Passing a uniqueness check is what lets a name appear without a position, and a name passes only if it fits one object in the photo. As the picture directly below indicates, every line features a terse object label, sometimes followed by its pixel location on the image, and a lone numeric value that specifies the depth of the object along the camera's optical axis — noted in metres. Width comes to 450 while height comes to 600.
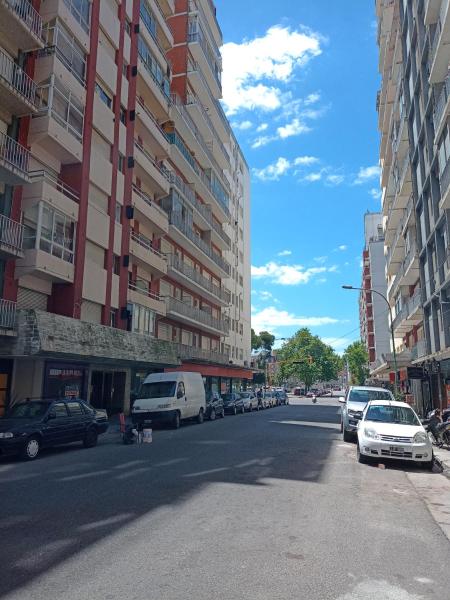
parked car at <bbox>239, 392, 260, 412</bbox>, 35.94
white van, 19.53
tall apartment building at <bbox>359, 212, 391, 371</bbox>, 63.44
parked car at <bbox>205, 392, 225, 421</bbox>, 25.84
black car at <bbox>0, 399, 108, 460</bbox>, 11.44
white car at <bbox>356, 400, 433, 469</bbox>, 10.66
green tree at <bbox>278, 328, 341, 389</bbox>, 105.94
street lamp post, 29.04
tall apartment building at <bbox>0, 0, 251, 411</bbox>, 18.20
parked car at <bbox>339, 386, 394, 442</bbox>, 15.53
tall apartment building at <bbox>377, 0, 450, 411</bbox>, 23.28
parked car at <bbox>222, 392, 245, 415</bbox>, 32.53
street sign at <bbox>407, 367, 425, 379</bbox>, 25.72
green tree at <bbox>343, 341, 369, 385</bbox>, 101.61
